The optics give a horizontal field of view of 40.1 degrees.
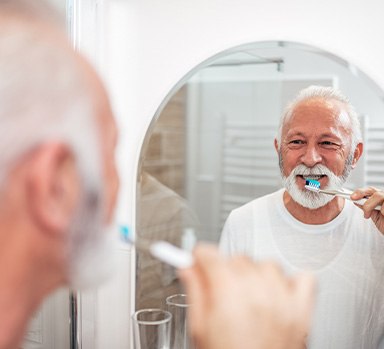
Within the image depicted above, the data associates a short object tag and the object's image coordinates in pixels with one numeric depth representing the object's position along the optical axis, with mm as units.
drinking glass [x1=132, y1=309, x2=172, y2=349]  1310
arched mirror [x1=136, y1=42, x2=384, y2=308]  1170
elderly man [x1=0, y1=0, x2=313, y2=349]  524
